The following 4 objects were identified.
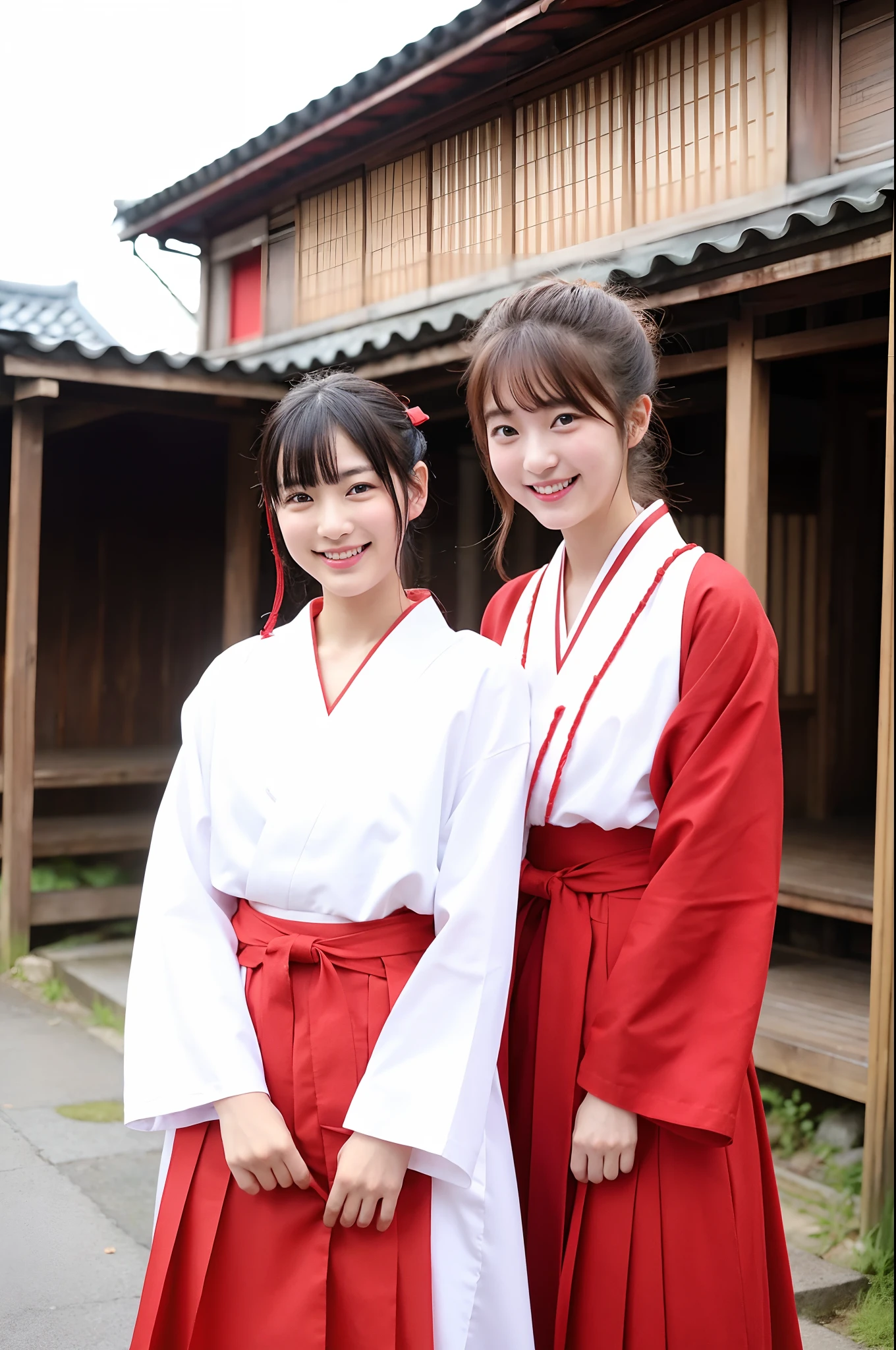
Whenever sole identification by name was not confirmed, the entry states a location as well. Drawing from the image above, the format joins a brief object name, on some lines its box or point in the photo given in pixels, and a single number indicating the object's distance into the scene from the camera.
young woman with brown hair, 1.85
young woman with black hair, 1.78
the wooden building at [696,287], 4.15
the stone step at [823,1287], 3.25
